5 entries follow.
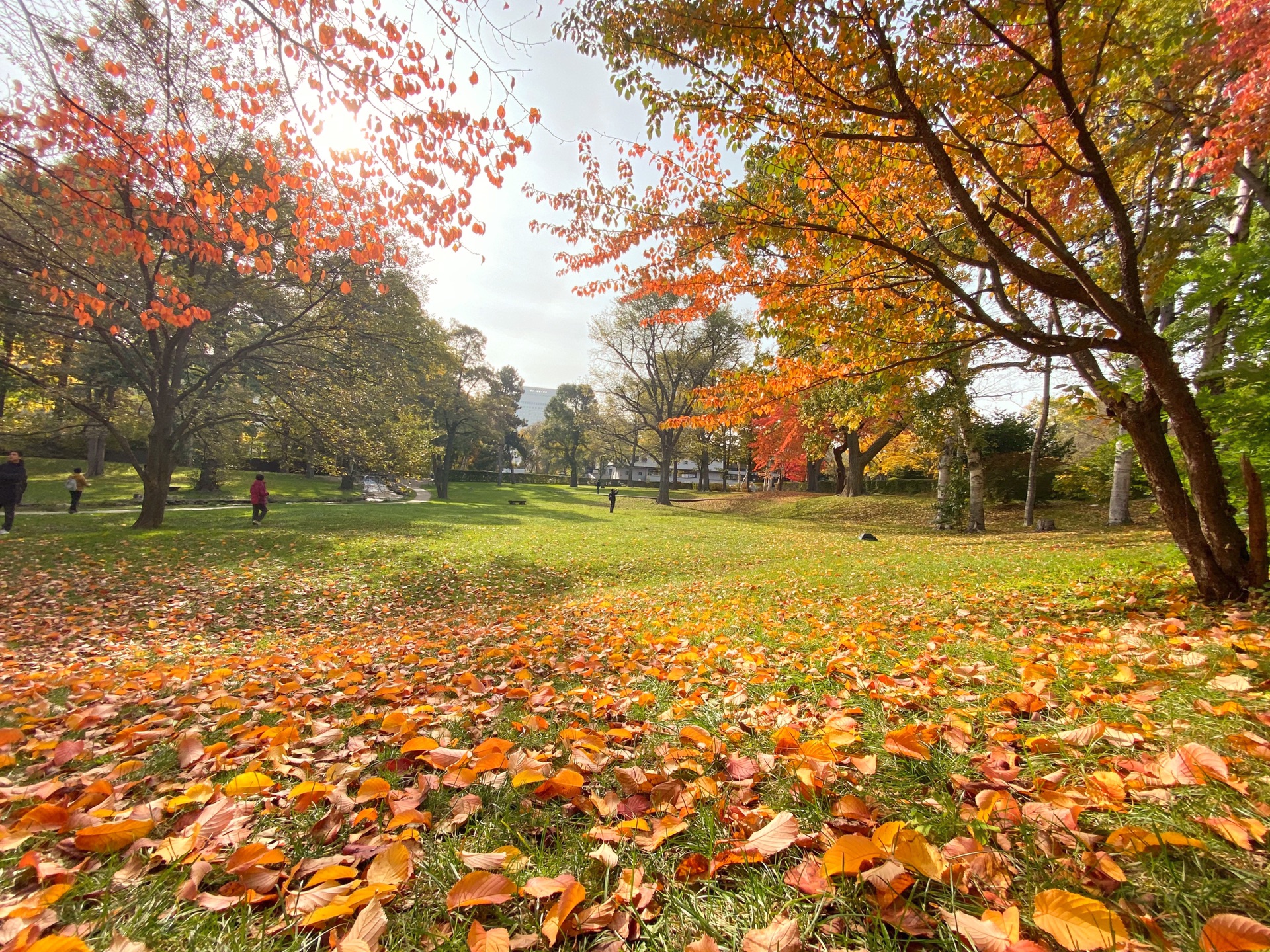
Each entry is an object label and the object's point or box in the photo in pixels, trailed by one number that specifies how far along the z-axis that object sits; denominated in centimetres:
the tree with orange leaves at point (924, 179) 361
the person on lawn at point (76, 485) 1520
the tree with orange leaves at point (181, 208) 507
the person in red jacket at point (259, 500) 1409
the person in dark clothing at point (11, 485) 1070
